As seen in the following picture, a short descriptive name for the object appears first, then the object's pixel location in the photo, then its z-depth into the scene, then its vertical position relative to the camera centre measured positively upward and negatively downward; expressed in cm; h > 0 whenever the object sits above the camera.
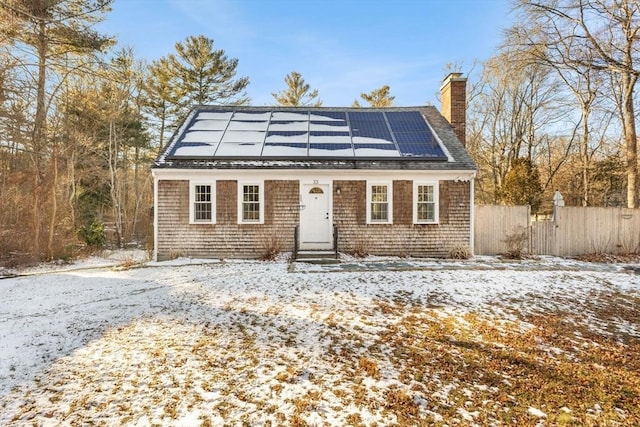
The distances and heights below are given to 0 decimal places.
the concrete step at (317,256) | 1022 -136
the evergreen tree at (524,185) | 1661 +150
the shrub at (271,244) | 1102 -104
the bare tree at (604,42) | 1289 +726
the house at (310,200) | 1109 +50
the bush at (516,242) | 1131 -97
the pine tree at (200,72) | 2300 +1006
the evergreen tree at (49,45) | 1152 +688
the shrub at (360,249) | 1112 -121
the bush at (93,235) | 1359 -89
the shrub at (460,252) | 1118 -128
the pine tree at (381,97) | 2836 +1020
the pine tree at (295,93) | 2820 +1047
